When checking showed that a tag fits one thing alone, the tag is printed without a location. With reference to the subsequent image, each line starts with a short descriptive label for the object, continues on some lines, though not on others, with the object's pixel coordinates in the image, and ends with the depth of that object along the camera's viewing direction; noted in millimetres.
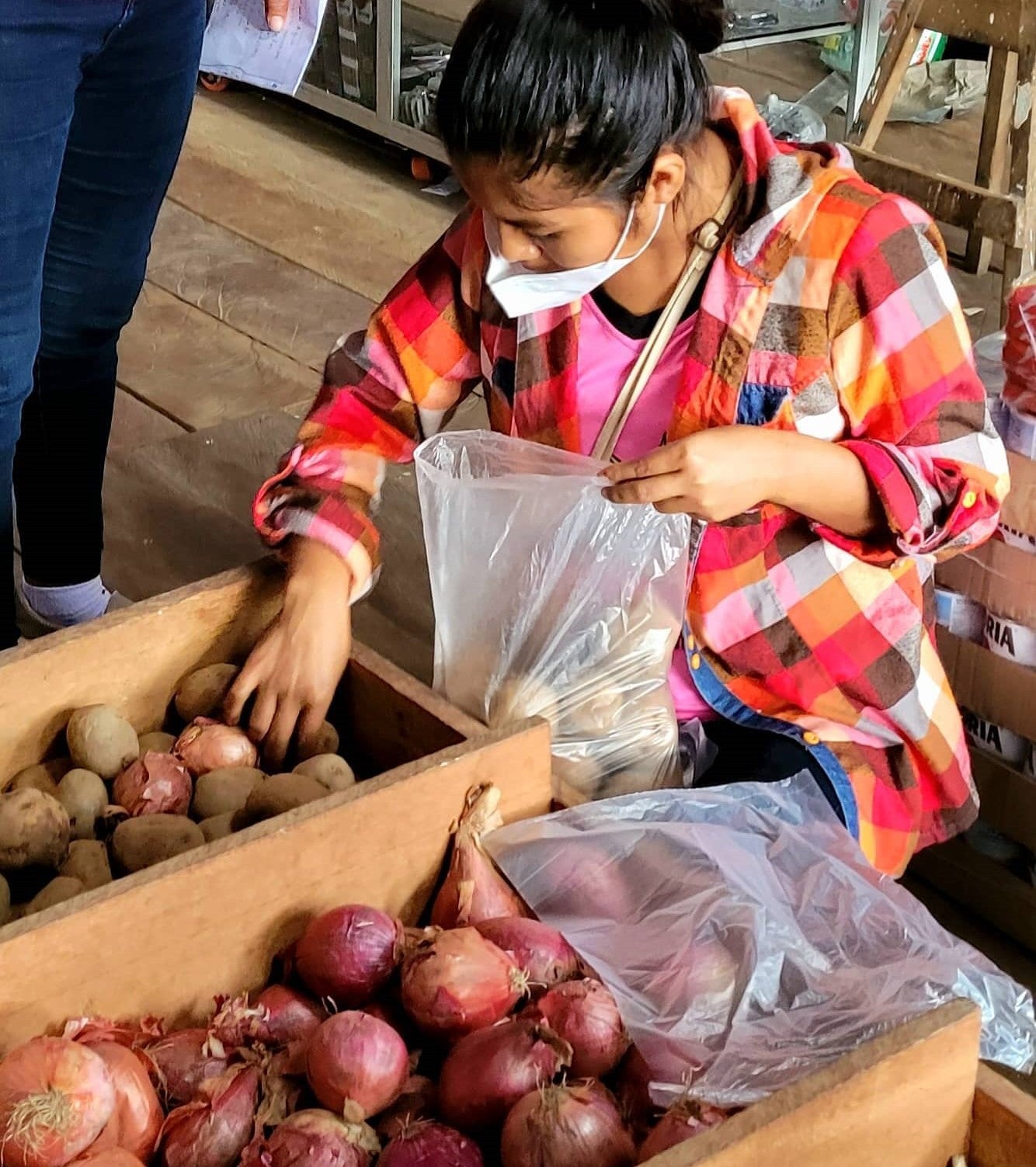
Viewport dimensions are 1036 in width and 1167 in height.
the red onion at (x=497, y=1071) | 726
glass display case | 3078
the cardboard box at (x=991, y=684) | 1276
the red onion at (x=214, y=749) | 991
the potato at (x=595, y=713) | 989
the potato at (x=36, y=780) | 985
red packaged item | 1232
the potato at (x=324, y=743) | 1011
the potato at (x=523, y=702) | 1004
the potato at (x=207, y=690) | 1043
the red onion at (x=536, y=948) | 811
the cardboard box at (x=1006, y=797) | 1305
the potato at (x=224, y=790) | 952
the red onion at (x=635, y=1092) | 754
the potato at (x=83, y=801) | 953
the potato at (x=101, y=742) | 981
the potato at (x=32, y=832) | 897
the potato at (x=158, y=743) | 1020
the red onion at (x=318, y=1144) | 690
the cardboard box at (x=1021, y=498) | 1227
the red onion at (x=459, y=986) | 775
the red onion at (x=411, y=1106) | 740
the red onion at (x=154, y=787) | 951
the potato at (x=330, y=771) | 952
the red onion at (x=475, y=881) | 862
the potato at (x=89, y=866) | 890
